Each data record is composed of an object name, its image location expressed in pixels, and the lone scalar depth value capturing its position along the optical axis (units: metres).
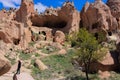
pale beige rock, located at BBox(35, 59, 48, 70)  15.56
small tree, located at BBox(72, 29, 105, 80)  14.93
